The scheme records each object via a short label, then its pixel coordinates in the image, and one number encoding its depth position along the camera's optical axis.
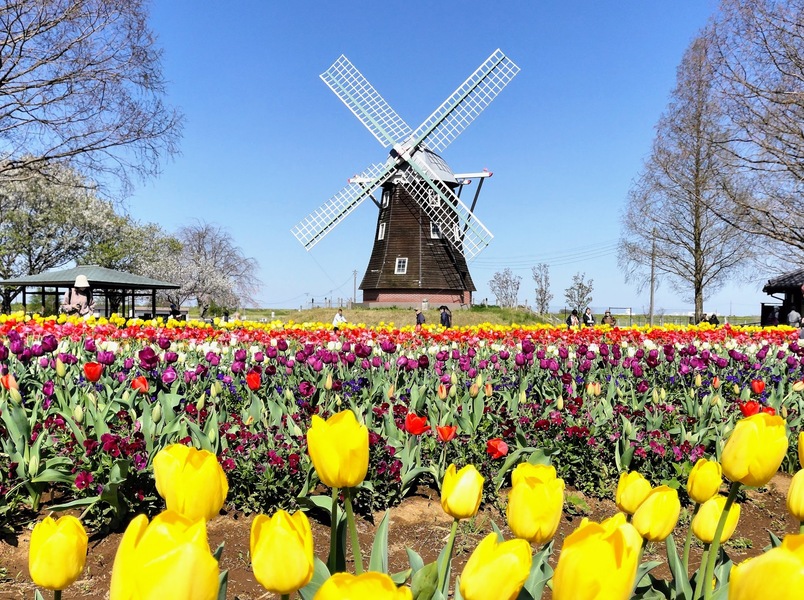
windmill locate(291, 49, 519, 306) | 26.34
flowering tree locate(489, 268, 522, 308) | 52.72
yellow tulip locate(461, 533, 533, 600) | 0.83
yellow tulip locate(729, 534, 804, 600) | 0.67
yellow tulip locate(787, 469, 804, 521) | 1.19
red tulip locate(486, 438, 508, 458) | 2.89
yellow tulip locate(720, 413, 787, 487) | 1.11
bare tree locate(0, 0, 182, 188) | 8.83
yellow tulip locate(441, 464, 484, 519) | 1.12
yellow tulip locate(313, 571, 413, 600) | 0.65
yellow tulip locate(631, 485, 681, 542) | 1.18
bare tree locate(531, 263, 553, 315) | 50.14
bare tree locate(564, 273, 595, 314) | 50.47
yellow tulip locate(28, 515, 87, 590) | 0.90
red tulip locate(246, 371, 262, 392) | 3.81
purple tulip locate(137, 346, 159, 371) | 3.88
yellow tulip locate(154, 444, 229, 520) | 0.95
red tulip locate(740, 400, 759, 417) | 3.26
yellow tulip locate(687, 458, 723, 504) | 1.31
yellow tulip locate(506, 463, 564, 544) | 1.07
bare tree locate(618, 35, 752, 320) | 16.45
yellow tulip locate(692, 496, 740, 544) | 1.28
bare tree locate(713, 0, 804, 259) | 11.88
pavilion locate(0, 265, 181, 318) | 17.84
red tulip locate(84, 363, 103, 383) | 3.56
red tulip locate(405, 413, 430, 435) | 2.74
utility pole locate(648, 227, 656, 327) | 26.33
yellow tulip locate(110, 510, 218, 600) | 0.65
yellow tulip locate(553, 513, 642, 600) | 0.73
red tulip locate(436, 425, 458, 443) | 2.76
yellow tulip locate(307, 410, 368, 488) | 1.08
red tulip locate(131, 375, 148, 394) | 3.44
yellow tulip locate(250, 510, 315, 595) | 0.82
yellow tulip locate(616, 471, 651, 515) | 1.26
